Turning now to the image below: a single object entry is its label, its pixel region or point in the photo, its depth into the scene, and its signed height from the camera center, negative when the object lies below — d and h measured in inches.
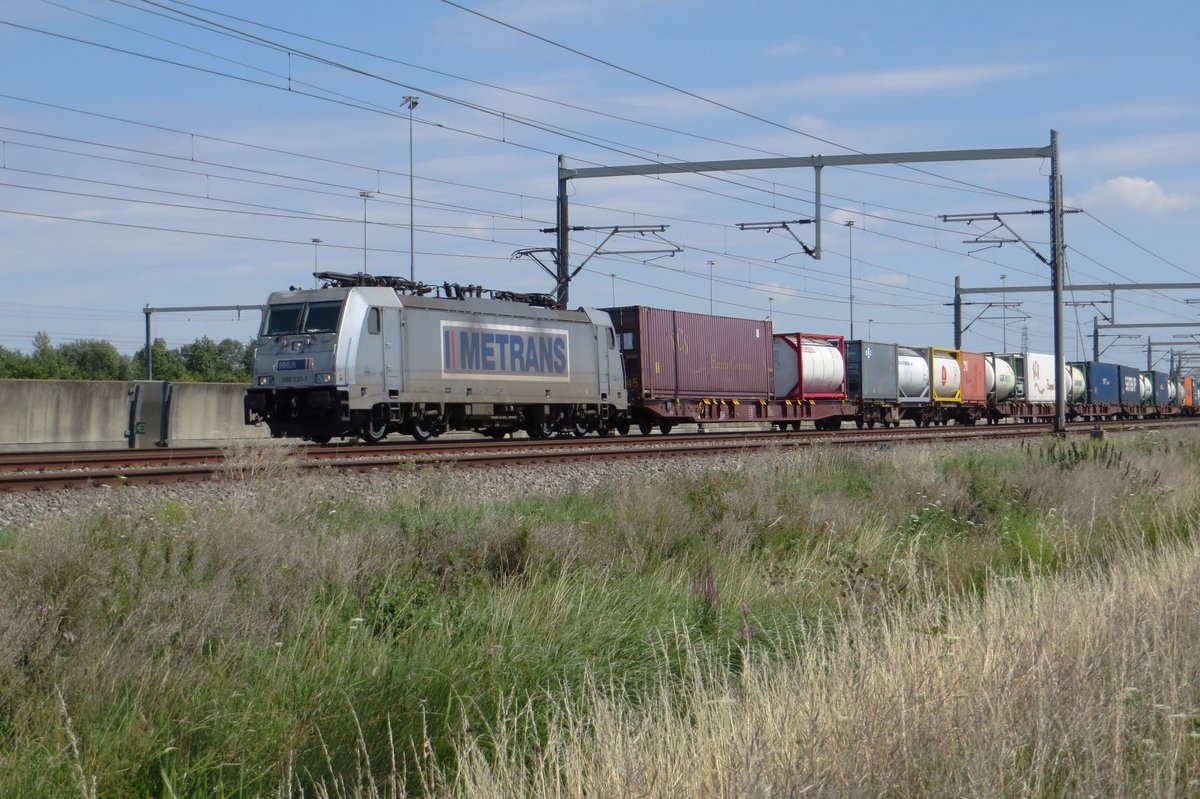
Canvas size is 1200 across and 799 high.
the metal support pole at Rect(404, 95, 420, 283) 1325.0 +235.0
